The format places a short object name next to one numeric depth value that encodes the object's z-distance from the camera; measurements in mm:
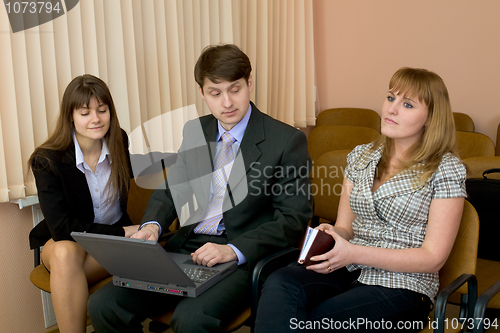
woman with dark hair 1841
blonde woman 1432
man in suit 1656
